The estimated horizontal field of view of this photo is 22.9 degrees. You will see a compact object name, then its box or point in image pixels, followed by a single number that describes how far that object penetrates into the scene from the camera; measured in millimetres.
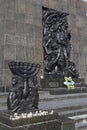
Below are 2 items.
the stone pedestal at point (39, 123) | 4147
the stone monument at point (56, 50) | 12719
